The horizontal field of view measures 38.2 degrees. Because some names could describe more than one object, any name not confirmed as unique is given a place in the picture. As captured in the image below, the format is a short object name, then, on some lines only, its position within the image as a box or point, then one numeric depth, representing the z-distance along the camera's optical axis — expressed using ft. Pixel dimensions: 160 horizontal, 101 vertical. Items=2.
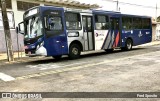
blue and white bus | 40.06
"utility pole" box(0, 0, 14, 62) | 45.52
